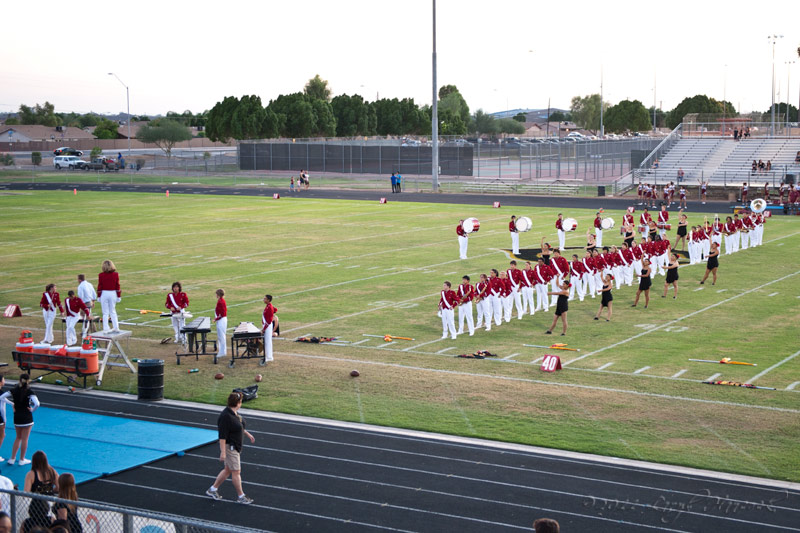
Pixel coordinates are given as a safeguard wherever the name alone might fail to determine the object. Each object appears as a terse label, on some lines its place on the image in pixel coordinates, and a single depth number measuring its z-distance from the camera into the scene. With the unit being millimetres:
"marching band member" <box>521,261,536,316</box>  21875
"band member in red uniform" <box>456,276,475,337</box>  19906
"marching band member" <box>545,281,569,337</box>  19922
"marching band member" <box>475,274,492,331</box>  20562
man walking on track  11055
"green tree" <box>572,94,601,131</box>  171388
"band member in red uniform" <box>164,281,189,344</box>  18688
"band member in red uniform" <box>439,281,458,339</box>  19344
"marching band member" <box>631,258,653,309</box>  23139
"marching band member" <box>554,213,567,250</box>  32219
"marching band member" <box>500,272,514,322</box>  20997
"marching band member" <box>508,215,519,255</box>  31109
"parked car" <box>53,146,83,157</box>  103438
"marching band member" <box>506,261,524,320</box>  21562
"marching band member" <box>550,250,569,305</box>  22500
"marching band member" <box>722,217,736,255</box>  32344
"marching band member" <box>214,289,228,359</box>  18109
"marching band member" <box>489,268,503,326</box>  20828
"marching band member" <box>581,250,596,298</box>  24219
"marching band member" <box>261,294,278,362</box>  17812
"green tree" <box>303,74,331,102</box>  154375
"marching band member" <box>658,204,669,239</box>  31764
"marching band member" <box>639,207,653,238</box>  32509
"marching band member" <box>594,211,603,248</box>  32750
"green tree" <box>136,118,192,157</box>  114375
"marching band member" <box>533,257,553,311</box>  22266
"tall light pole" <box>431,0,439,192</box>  58831
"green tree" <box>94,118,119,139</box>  145625
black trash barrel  15734
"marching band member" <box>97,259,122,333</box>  19922
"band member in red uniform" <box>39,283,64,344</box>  19594
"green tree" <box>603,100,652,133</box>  127000
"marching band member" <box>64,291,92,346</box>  18969
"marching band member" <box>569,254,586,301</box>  24016
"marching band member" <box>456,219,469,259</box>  30734
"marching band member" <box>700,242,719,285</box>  26094
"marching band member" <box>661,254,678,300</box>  24375
